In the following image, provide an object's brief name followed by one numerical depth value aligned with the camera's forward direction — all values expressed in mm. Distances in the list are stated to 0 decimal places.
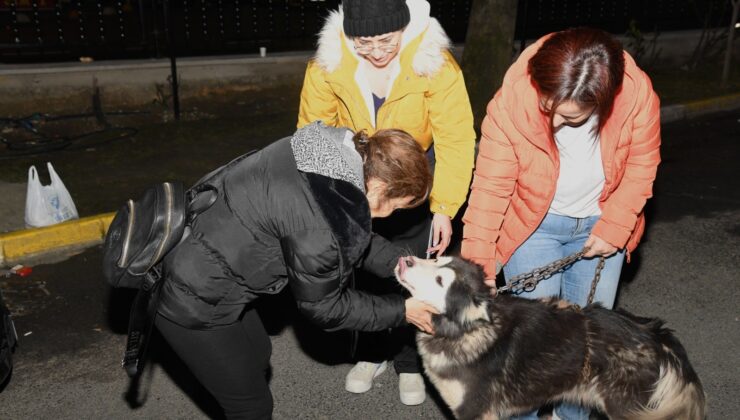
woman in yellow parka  3209
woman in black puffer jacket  2457
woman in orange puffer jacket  2564
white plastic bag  5840
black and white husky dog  2881
